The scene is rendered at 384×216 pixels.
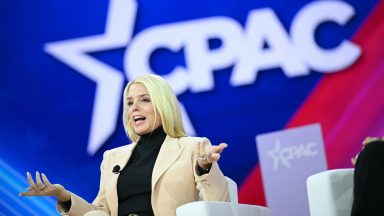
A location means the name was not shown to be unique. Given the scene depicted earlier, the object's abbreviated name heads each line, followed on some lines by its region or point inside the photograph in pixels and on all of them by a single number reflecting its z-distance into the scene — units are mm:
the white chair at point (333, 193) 6488
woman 6324
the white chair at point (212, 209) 5801
